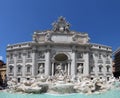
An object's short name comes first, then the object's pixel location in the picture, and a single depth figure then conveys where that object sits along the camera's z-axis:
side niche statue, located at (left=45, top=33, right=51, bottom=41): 19.45
